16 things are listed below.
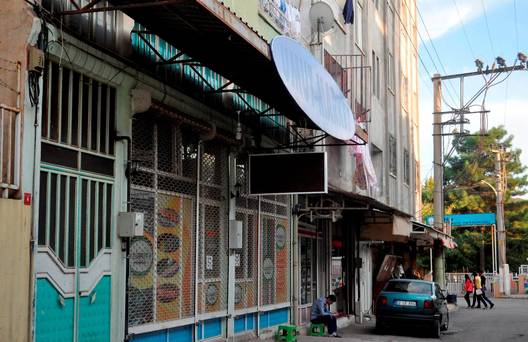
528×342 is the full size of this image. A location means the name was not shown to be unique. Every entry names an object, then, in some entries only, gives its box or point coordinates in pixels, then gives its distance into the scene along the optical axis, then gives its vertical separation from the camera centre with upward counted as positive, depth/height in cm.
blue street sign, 4531 +107
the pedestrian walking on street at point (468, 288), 2998 -245
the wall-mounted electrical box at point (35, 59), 696 +186
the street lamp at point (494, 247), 4720 -88
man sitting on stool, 1571 -195
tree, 5619 +324
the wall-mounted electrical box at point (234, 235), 1232 +0
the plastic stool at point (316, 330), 1564 -225
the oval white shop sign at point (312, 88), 948 +243
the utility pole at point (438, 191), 2909 +195
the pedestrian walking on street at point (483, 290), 2932 -250
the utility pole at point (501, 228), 4053 +47
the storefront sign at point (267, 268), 1408 -72
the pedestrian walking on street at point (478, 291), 2938 -251
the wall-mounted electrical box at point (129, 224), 873 +15
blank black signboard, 1238 +118
